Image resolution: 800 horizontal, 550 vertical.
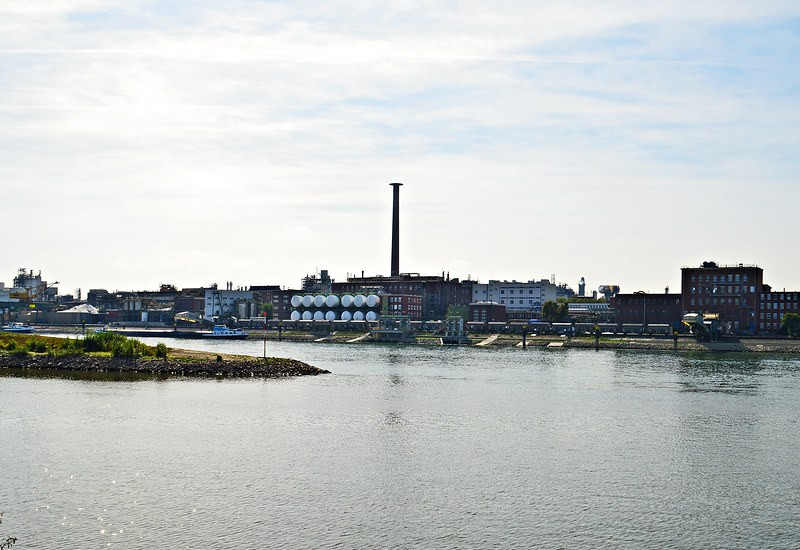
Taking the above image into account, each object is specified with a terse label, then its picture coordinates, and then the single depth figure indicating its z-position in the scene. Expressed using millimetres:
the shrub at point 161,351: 95975
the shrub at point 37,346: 99500
